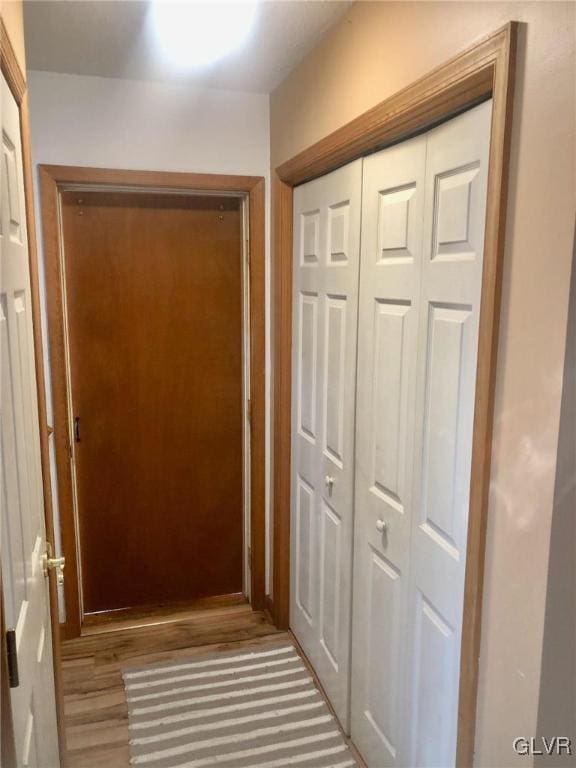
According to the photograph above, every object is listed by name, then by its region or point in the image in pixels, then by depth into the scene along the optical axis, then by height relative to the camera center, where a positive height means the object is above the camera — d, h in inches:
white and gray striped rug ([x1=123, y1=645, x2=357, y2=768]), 77.2 -61.1
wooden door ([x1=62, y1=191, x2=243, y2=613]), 98.3 -19.2
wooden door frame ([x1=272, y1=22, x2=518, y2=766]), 42.0 +8.9
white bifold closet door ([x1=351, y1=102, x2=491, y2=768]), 51.3 -14.5
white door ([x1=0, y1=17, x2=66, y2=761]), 55.8 -9.5
